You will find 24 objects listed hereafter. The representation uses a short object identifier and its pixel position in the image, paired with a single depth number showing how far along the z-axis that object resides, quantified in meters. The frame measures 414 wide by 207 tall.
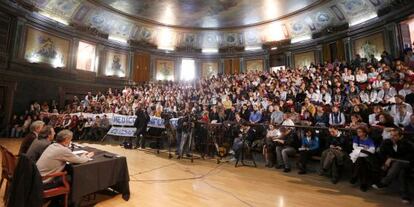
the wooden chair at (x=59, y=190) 2.77
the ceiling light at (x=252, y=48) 20.77
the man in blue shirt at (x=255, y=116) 7.92
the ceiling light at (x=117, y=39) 18.66
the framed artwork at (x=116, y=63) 18.47
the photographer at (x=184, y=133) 7.41
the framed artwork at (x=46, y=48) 13.72
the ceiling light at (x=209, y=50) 22.25
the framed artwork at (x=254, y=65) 20.62
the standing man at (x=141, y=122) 8.95
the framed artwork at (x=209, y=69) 22.11
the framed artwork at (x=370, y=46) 13.95
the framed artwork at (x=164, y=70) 21.23
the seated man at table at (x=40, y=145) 3.26
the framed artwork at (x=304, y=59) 17.75
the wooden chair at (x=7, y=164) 3.03
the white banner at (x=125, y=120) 9.13
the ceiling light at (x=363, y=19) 14.25
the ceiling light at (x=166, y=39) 20.73
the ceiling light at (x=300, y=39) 18.03
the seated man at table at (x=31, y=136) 3.74
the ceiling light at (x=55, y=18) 14.30
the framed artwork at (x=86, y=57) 16.61
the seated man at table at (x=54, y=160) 2.89
